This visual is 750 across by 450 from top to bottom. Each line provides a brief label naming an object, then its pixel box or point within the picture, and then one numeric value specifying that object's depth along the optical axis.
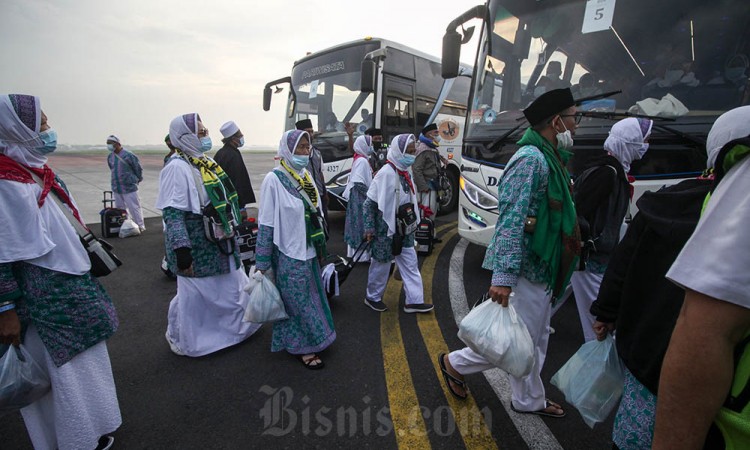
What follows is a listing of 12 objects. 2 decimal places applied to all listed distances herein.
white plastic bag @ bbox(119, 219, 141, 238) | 6.87
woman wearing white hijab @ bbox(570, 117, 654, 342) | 2.55
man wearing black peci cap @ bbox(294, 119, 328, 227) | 5.45
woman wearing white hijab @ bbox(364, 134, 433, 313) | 3.62
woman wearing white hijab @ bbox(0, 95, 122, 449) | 1.75
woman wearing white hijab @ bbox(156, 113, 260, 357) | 2.81
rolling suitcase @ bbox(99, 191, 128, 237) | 6.80
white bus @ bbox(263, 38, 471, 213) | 7.03
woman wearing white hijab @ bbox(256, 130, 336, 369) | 2.75
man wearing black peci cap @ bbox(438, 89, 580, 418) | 1.91
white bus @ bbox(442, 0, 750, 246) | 3.00
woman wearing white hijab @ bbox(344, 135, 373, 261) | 4.99
